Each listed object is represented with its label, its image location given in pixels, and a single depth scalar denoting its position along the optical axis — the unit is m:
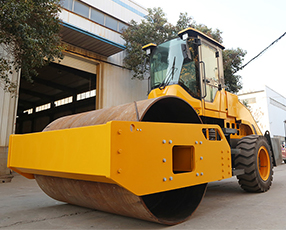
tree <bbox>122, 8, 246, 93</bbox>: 12.60
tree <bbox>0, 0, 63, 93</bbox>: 5.96
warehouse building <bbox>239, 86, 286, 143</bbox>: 38.31
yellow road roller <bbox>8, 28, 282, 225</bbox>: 2.04
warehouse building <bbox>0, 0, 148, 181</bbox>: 8.70
